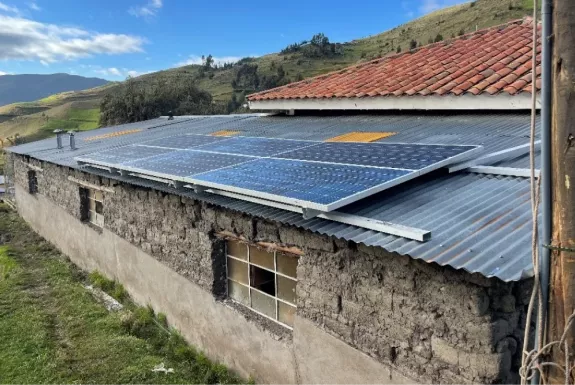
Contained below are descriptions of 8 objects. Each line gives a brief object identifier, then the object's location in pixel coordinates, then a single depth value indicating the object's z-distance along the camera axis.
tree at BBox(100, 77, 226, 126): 37.31
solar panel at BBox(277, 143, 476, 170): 5.74
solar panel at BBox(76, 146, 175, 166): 8.82
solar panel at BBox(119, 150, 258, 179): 6.97
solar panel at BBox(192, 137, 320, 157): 7.67
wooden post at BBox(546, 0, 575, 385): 2.53
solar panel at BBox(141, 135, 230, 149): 9.77
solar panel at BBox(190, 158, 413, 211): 4.97
